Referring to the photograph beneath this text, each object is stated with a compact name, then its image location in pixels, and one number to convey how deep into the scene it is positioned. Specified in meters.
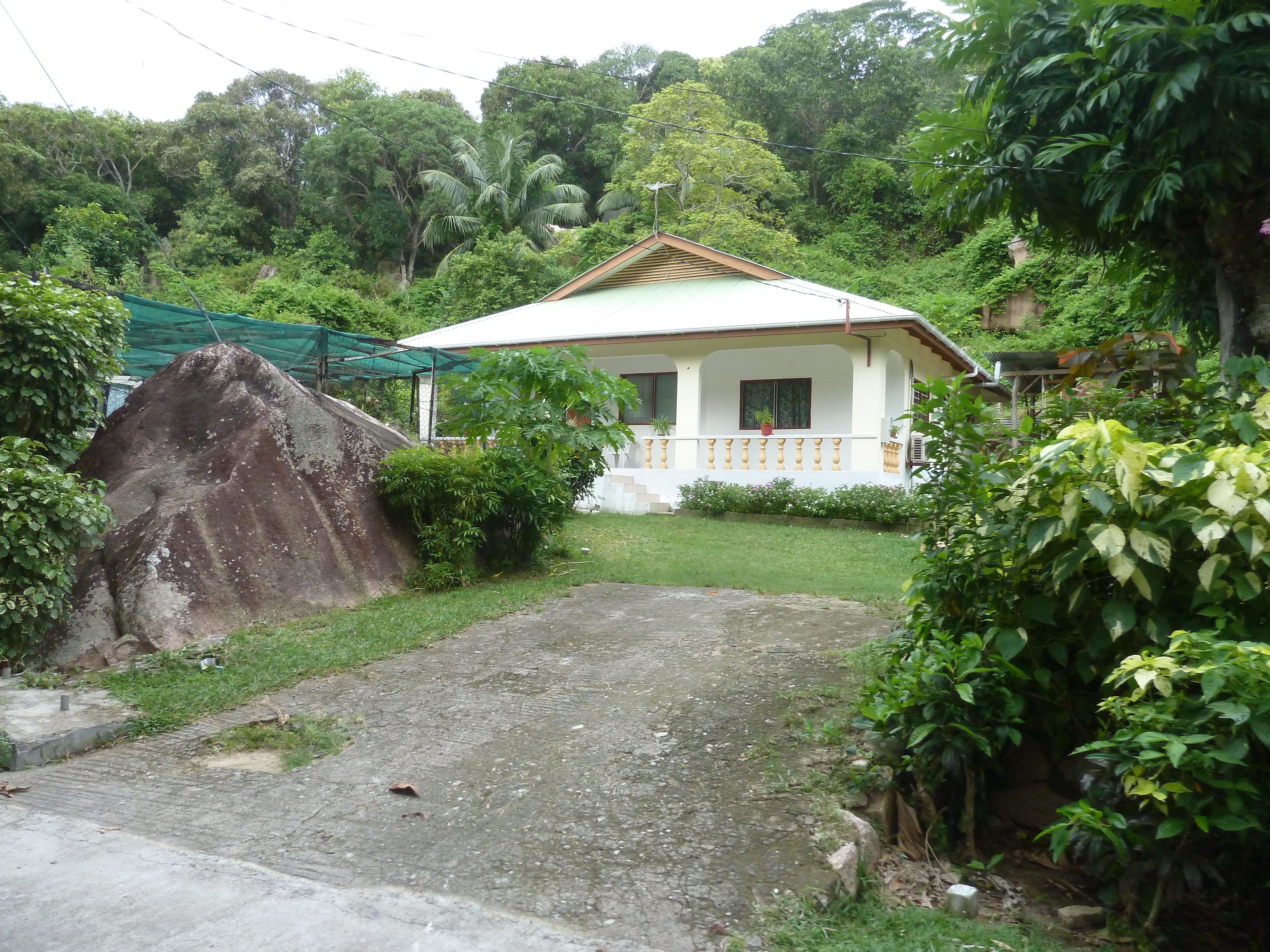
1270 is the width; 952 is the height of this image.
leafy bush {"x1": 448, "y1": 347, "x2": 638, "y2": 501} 10.18
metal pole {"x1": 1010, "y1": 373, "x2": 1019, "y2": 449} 16.50
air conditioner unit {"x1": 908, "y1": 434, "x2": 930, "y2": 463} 18.08
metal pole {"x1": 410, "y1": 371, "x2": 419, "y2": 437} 17.06
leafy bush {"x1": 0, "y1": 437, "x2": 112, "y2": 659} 5.79
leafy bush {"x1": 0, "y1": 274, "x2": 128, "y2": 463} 6.65
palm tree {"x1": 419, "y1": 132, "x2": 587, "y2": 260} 35.88
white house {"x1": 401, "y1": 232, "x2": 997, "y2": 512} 16.42
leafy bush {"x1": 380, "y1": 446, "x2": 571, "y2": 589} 8.82
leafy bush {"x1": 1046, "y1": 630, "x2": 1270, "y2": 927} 2.85
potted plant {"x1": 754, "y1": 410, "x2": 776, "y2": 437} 18.73
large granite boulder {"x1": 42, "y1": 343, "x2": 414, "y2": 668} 6.89
